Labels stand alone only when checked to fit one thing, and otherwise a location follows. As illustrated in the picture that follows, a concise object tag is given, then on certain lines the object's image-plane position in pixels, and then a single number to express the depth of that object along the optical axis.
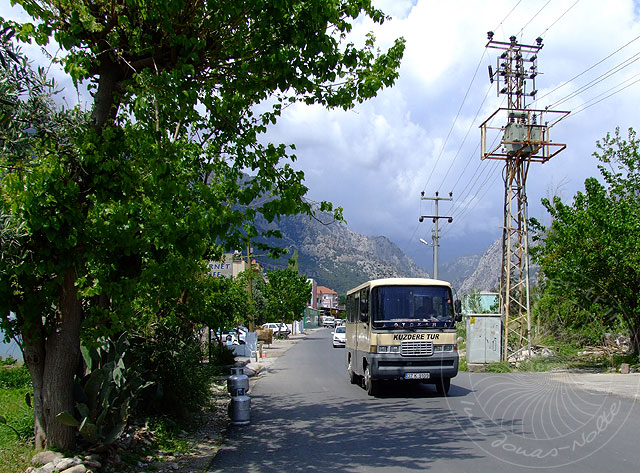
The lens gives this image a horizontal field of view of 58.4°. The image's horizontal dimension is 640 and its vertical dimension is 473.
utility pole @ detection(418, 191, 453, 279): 39.91
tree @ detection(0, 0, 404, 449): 6.60
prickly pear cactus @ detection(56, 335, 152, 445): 6.79
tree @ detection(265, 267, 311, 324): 66.31
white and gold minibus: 13.76
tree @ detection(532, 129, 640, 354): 19.39
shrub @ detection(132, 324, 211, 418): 9.74
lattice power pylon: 22.85
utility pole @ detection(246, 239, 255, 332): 9.54
